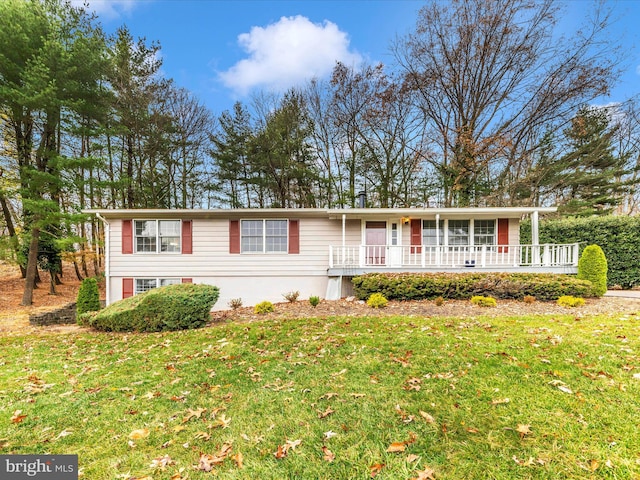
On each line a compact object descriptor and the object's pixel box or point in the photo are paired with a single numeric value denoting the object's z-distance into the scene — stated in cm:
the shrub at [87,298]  866
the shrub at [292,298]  883
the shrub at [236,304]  895
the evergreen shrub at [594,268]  811
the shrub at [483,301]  730
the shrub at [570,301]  706
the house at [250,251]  1057
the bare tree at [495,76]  1367
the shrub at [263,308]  758
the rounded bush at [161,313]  658
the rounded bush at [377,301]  762
